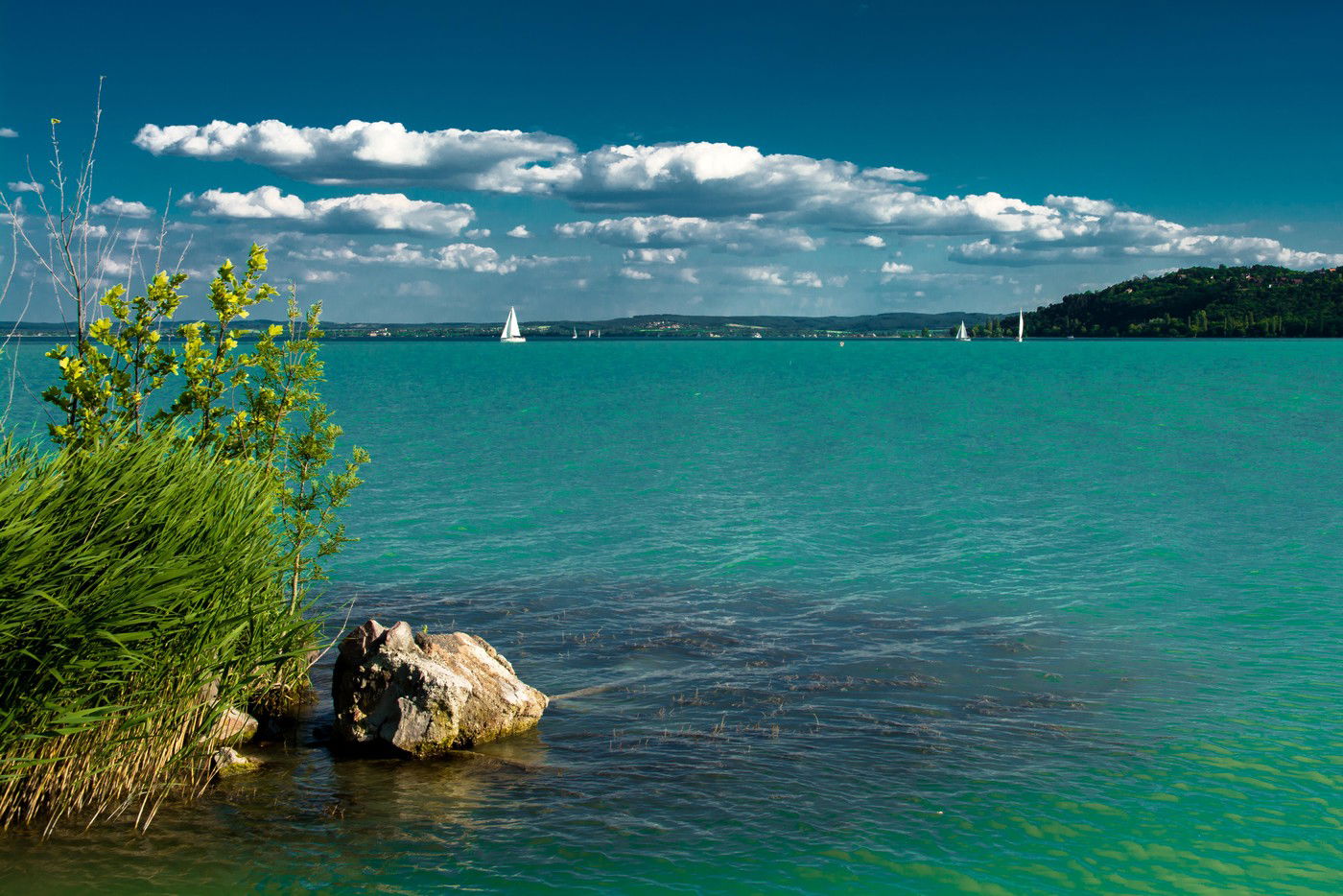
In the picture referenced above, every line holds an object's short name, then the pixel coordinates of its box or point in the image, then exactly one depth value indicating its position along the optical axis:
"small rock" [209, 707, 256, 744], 12.77
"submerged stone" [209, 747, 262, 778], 12.67
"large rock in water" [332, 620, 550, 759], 13.75
